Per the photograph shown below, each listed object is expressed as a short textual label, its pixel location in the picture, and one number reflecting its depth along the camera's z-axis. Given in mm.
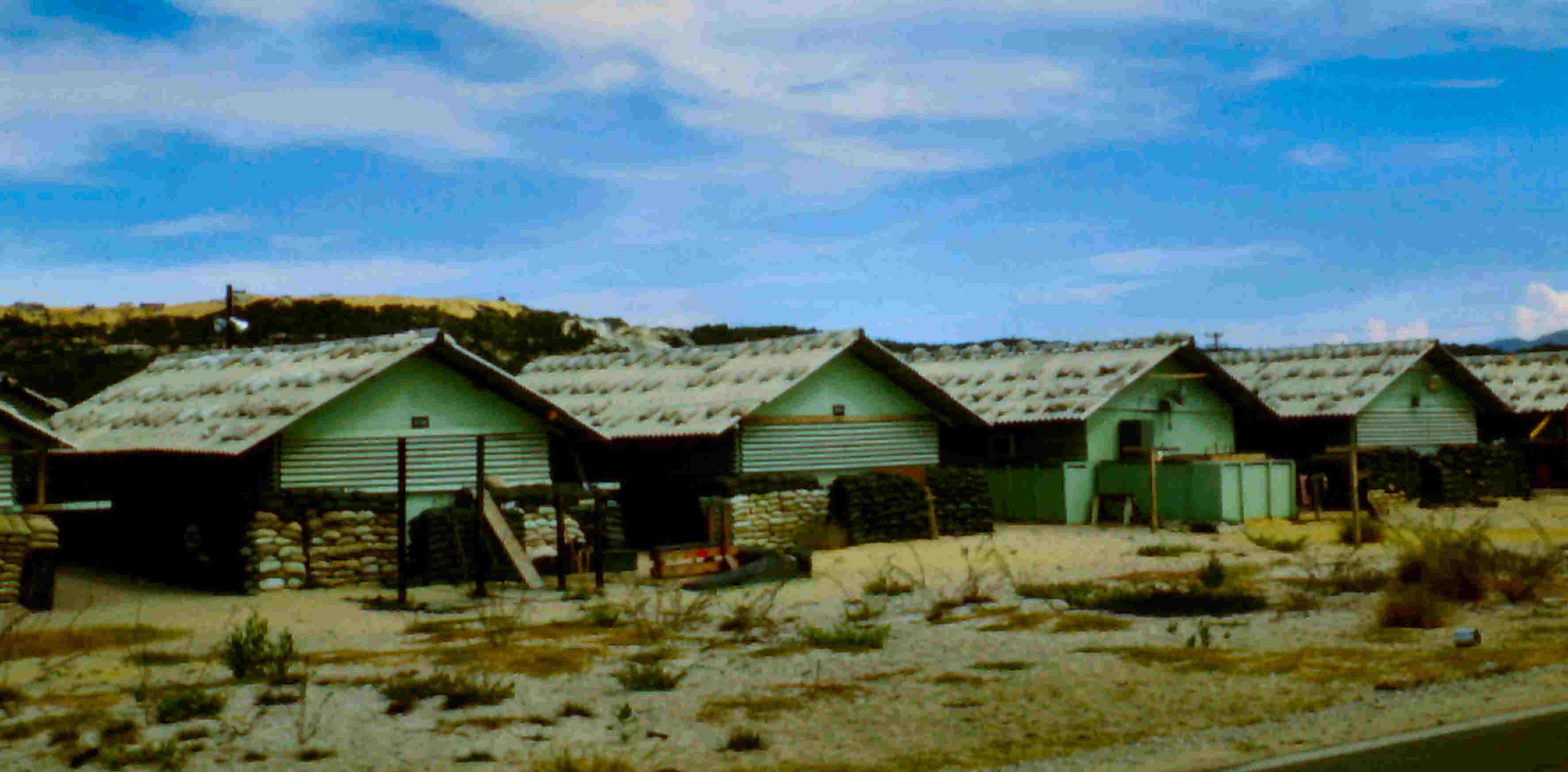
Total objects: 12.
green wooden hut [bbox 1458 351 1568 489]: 47188
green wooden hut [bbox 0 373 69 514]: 21031
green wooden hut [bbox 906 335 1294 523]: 35000
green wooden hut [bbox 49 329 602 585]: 23703
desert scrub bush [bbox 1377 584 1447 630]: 15797
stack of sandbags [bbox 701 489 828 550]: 29359
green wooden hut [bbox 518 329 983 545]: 30828
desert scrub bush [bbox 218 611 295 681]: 13812
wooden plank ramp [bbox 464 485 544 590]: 22891
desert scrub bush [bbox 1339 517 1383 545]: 28047
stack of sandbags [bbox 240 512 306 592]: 22469
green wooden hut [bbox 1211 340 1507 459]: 41094
